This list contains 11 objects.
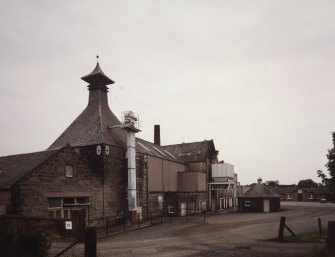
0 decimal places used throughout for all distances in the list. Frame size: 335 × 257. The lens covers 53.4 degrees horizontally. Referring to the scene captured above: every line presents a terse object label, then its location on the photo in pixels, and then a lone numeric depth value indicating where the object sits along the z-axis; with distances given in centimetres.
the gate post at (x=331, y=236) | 1258
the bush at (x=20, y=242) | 1023
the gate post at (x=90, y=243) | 930
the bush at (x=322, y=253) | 1209
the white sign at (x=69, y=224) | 1263
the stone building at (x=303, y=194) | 8706
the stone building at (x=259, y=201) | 4509
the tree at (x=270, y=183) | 13781
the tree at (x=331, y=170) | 3064
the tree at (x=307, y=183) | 12850
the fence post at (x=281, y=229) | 1860
